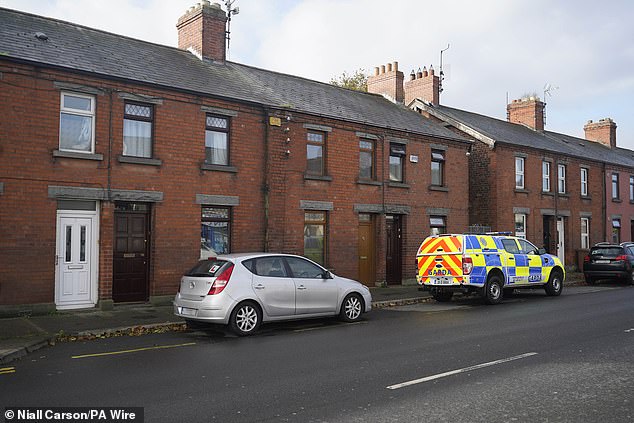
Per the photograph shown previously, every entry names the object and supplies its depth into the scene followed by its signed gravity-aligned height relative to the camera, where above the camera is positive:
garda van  14.68 -0.57
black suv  20.59 -0.64
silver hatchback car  10.15 -0.96
